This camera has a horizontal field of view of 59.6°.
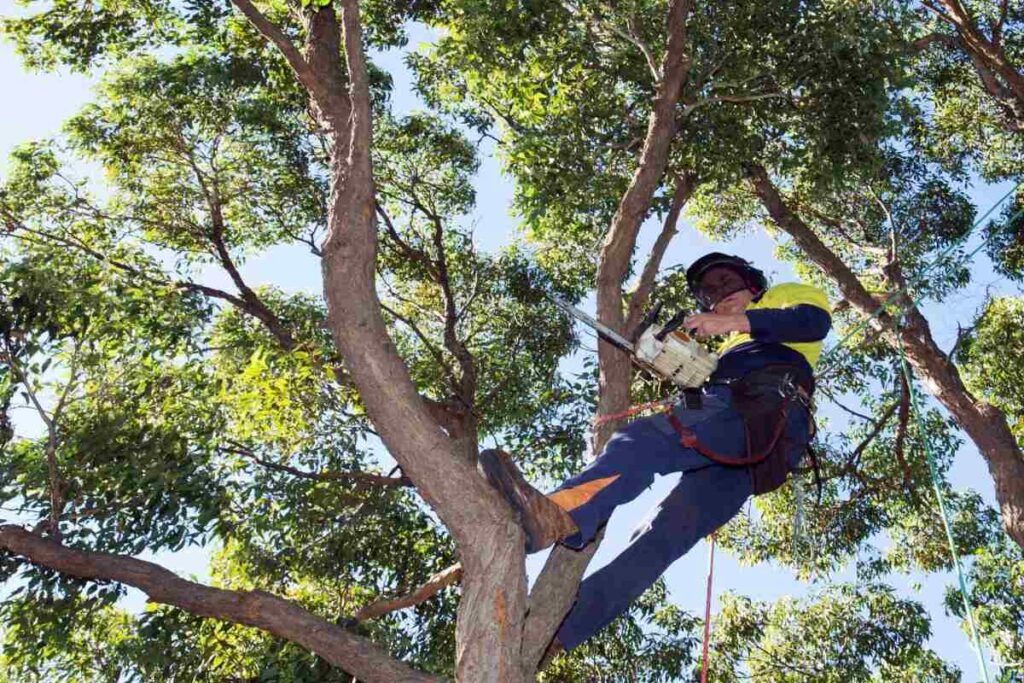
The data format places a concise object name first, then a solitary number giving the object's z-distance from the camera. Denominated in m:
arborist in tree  3.83
